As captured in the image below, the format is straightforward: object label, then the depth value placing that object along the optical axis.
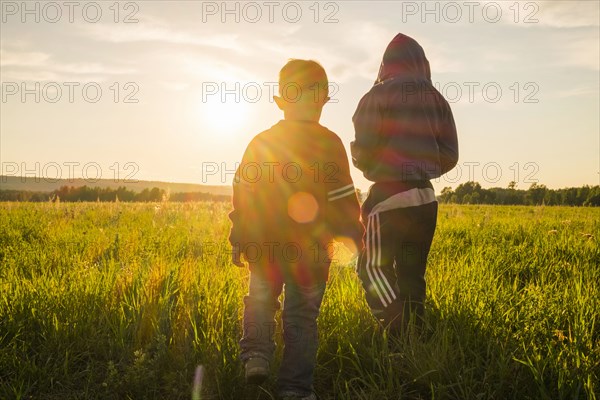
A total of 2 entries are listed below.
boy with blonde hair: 2.72
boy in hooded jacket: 3.25
